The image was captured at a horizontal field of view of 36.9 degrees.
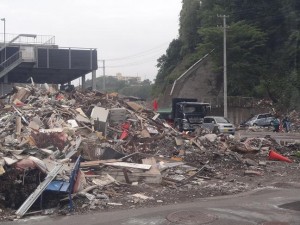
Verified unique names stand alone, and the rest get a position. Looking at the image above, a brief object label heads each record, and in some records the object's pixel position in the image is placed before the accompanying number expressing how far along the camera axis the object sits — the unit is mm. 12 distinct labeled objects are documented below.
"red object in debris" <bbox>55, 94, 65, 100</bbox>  23938
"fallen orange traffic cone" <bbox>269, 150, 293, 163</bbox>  17031
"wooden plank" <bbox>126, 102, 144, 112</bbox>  24016
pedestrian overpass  44438
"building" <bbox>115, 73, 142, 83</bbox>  153675
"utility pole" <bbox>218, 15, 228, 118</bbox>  40656
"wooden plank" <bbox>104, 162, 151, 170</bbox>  12672
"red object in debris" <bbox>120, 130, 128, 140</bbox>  19003
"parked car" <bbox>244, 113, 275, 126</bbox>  41406
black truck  30875
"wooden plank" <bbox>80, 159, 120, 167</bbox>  12910
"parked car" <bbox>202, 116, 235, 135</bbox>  29962
